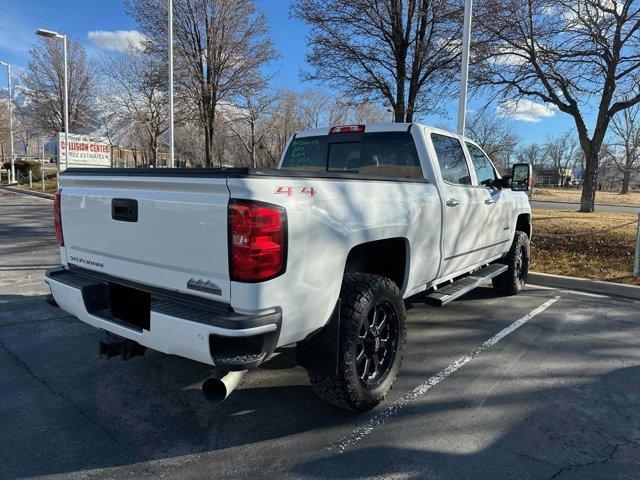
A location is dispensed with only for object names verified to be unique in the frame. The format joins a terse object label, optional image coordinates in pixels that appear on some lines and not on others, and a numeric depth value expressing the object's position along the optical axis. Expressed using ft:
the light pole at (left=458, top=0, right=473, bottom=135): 30.11
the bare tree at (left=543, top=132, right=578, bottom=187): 314.96
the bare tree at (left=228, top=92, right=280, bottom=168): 77.27
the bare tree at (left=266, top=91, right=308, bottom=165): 118.62
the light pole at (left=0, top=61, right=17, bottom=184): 112.37
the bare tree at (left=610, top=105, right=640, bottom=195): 92.17
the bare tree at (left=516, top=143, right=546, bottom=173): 283.51
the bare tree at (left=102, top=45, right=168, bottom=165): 89.07
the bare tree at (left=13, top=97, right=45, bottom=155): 112.37
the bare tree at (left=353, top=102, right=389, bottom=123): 118.42
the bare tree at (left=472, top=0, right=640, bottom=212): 42.68
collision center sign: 59.77
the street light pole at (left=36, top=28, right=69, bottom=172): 58.85
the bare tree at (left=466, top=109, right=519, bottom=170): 133.18
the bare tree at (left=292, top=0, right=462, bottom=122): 38.42
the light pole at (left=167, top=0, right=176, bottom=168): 45.74
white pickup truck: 8.01
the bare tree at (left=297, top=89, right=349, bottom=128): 126.82
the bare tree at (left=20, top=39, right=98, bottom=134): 102.94
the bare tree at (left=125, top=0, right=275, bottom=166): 58.39
